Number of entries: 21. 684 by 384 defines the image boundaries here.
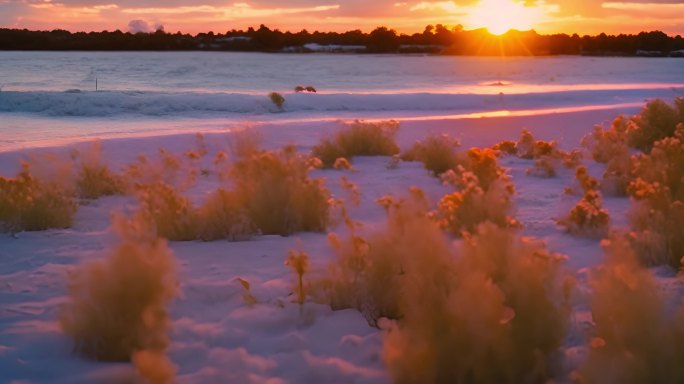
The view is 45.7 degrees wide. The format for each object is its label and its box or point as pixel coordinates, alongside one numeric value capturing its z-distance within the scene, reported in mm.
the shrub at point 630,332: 2822
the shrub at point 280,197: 6131
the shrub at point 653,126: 10695
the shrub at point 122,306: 3641
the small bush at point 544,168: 9008
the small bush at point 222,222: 5910
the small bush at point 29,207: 6152
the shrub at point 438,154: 9188
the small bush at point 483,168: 7172
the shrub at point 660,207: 4934
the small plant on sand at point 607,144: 9461
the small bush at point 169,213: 5906
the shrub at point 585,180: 6688
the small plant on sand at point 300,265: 4152
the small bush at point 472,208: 5804
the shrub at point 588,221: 5727
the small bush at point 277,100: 24578
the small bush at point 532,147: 10593
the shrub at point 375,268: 4105
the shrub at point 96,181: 7699
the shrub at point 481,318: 3158
